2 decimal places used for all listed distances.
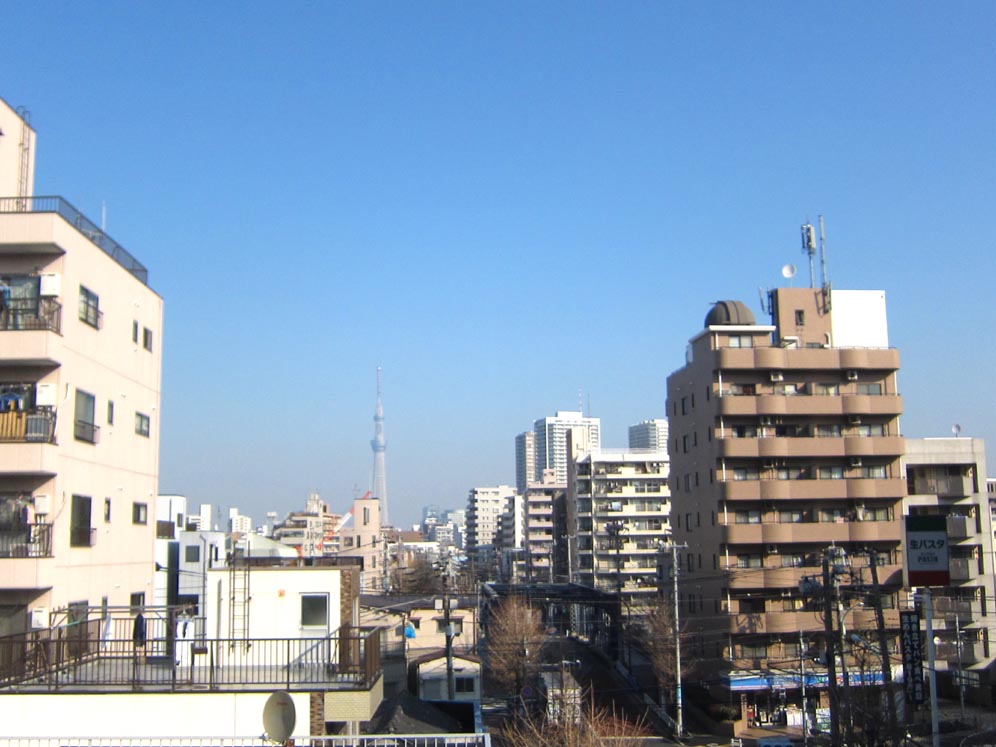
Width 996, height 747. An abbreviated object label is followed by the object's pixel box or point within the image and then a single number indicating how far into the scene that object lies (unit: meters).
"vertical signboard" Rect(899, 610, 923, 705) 32.00
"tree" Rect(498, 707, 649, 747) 21.48
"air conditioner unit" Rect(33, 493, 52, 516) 20.22
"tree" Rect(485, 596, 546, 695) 47.97
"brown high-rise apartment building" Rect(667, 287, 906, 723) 44.38
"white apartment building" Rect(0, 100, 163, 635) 19.92
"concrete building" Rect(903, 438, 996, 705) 45.75
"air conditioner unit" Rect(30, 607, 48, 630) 19.62
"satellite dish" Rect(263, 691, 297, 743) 10.39
